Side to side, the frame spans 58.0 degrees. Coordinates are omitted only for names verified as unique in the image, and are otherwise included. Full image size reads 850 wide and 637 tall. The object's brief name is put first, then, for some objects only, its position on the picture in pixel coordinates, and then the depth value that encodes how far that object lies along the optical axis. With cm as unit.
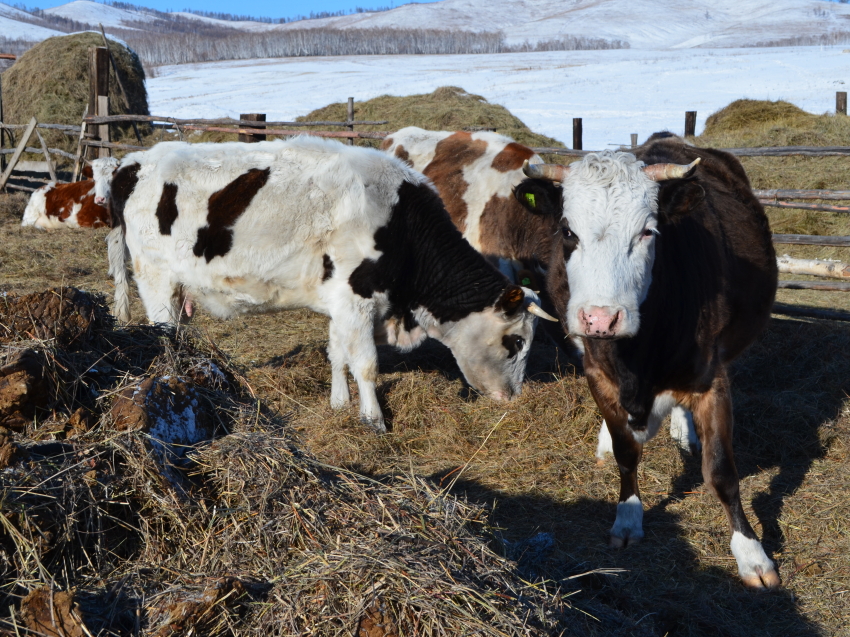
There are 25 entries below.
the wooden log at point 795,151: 841
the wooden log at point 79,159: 1435
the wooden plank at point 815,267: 795
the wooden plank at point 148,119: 1184
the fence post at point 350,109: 1752
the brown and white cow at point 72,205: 1252
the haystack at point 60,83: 1883
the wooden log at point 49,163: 1516
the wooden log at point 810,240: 829
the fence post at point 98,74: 1377
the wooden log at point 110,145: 1262
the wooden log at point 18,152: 1450
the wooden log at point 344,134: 1041
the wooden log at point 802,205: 837
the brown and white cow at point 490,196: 643
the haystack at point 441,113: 1792
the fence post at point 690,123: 1792
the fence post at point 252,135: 1098
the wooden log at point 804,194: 801
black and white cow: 539
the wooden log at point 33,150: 1521
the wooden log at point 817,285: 809
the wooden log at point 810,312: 773
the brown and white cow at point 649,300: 331
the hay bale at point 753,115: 1683
